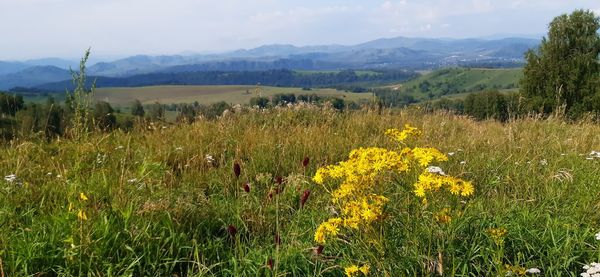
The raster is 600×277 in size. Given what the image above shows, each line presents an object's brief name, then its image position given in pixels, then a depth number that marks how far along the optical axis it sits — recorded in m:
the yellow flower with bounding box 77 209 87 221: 3.03
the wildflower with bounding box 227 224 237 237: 2.63
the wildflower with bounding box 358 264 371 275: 2.61
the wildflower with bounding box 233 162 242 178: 2.90
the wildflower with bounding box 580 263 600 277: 2.54
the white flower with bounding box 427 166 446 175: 3.84
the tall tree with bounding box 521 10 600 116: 37.75
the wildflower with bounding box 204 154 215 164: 5.98
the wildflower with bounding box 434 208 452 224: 2.83
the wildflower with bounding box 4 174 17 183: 4.45
